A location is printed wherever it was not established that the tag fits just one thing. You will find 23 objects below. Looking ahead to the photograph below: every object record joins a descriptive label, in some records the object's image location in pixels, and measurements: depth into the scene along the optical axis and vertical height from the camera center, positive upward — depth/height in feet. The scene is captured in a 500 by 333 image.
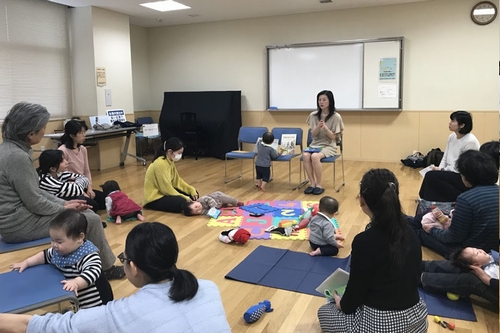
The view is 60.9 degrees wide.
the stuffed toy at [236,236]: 12.05 -3.52
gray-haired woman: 8.09 -1.31
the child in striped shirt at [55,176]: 10.91 -1.63
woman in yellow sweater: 15.16 -2.62
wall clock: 22.27 +5.11
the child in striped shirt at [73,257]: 6.91 -2.37
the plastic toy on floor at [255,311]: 8.02 -3.81
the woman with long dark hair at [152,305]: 3.96 -1.83
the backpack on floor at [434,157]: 22.58 -2.48
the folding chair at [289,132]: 20.22 -1.01
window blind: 20.56 +3.01
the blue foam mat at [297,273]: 8.39 -3.82
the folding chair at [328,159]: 18.29 -2.03
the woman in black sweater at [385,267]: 5.90 -2.19
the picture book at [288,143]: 19.55 -1.46
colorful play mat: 12.98 -3.60
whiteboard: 24.27 +2.24
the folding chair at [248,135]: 21.07 -1.13
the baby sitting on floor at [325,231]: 11.14 -3.14
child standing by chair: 18.79 -2.03
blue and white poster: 24.11 +2.37
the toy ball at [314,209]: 14.03 -3.28
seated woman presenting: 18.28 -0.98
